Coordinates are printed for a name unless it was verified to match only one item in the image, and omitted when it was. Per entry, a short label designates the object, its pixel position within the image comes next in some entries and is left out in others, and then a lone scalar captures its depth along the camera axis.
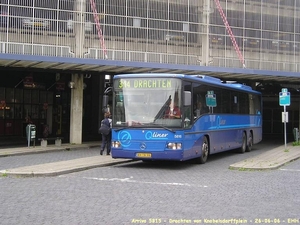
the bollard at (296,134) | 27.60
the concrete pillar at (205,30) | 25.62
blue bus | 13.43
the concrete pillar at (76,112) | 24.12
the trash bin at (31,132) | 20.72
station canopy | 20.36
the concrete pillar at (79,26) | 23.03
